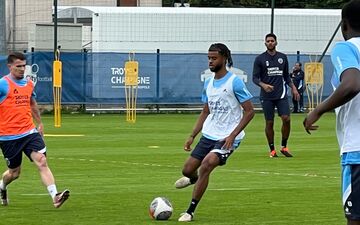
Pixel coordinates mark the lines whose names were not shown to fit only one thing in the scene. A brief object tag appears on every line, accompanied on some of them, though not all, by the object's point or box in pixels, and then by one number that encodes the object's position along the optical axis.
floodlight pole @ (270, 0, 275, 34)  41.10
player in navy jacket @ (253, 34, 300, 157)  21.19
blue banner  39.56
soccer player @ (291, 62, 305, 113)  41.88
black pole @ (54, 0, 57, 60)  38.53
